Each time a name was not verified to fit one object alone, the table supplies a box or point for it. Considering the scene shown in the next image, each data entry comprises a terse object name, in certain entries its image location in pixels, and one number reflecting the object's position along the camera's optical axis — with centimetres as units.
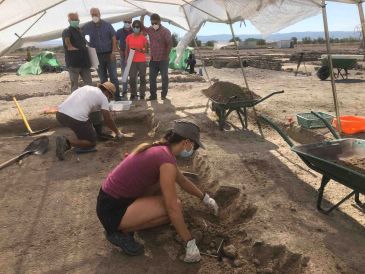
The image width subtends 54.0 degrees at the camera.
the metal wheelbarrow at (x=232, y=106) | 575
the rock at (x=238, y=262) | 287
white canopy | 532
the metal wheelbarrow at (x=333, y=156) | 298
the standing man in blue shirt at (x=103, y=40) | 766
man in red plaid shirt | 796
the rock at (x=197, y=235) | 323
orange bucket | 527
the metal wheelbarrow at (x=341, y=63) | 1150
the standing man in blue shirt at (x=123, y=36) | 873
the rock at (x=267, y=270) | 272
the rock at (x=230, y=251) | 297
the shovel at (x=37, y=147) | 545
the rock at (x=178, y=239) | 321
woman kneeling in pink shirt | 274
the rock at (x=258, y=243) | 295
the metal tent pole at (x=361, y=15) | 389
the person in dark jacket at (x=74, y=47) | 705
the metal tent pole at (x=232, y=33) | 608
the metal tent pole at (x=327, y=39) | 395
